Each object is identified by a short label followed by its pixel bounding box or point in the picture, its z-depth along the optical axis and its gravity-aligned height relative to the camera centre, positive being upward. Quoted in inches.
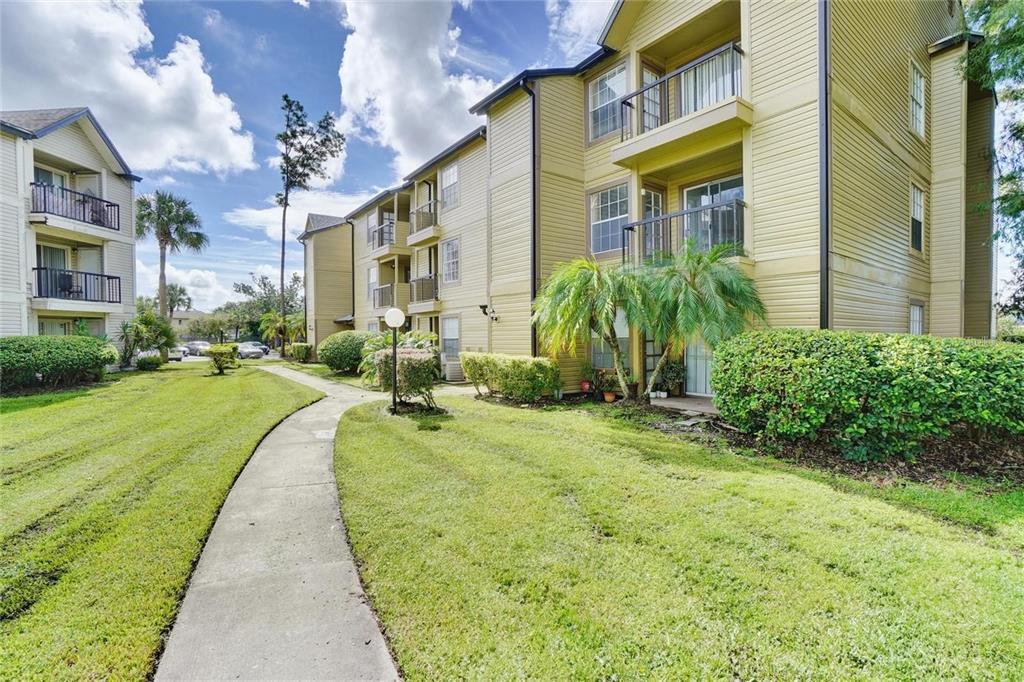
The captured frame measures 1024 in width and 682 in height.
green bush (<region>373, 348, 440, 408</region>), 373.7 -33.7
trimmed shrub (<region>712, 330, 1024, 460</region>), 203.3 -27.8
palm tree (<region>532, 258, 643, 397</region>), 347.9 +27.9
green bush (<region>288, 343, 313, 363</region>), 1050.1 -41.6
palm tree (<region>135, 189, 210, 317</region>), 1243.8 +320.4
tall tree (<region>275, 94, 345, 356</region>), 1163.3 +506.7
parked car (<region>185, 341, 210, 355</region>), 1599.4 -45.9
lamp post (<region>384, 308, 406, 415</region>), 372.2 +3.1
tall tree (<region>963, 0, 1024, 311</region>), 412.2 +263.9
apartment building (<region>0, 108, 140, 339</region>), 574.2 +157.9
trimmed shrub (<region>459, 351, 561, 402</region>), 419.2 -41.1
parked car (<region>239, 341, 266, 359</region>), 1406.3 -55.6
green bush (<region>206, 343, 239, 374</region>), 729.6 -34.2
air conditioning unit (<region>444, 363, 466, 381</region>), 653.3 -57.2
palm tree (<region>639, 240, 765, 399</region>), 312.3 +26.2
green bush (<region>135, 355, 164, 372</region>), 748.6 -48.4
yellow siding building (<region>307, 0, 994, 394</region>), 330.0 +161.9
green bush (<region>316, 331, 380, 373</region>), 724.0 -25.3
